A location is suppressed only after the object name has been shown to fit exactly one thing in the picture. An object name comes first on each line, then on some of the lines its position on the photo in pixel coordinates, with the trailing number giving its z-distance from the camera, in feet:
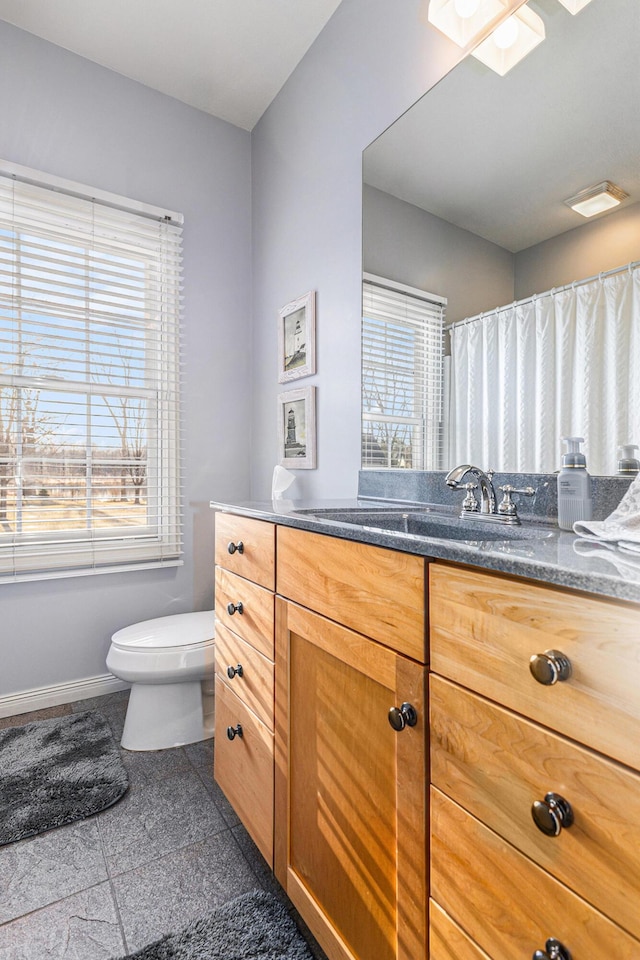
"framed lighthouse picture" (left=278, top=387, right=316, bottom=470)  7.27
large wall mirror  3.58
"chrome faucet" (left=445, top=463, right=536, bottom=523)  3.95
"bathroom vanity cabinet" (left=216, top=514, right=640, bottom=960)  1.72
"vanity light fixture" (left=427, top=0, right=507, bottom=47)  4.50
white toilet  6.04
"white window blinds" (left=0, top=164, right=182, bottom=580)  7.11
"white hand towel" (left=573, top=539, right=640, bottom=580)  1.83
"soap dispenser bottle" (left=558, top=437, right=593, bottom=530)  3.41
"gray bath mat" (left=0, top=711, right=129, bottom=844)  5.03
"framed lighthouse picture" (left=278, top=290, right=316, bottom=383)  7.22
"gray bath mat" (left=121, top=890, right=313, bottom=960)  3.57
